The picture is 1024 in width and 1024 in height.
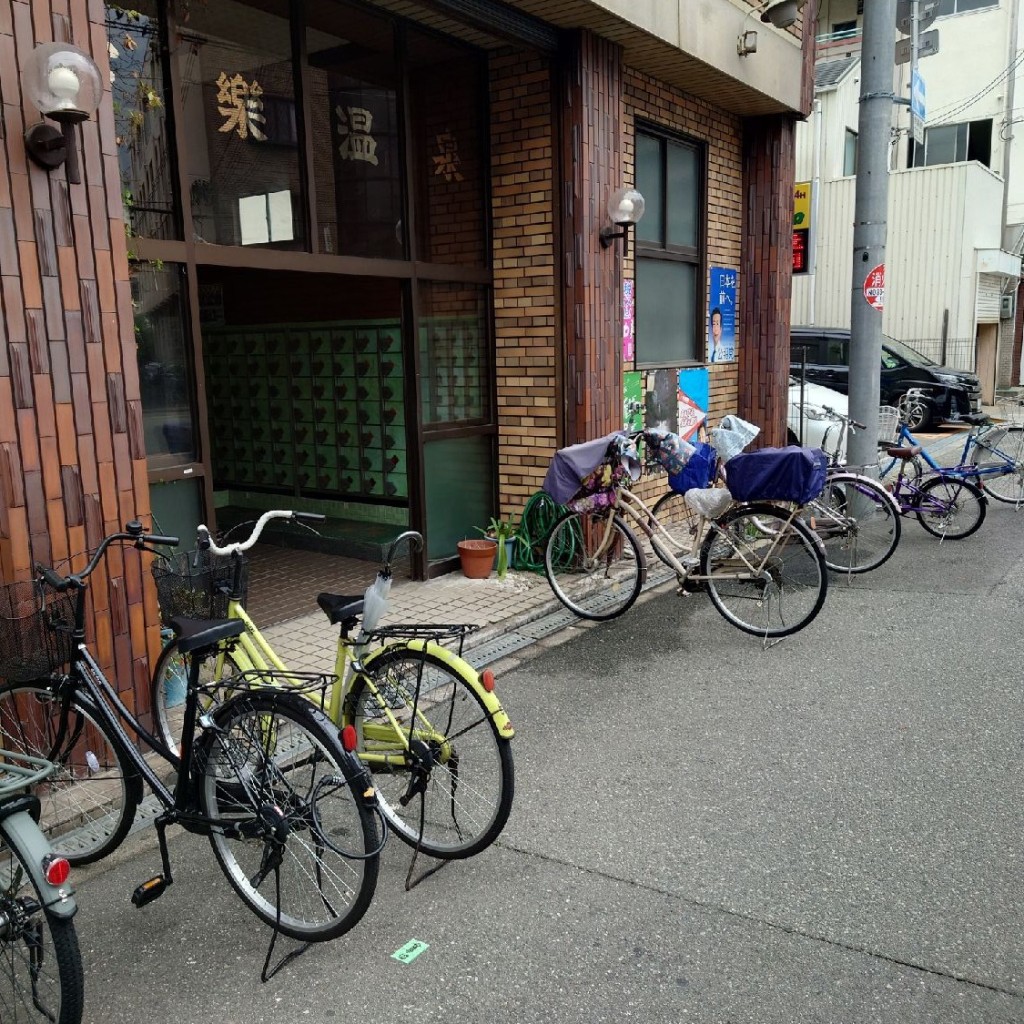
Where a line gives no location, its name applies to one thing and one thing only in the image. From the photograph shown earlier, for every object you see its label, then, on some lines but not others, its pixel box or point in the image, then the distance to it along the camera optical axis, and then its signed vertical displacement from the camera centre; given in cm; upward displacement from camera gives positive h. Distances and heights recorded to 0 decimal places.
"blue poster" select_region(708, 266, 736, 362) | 929 +23
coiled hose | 729 -141
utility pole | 868 +103
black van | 1584 -69
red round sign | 899 +45
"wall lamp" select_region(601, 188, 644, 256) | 708 +97
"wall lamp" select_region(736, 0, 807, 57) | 809 +282
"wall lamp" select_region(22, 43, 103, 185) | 358 +99
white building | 2002 +287
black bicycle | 285 -134
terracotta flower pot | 710 -157
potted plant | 715 -147
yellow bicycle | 328 -129
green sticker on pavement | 290 -184
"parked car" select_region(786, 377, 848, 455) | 1174 -98
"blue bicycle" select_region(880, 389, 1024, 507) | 884 -114
